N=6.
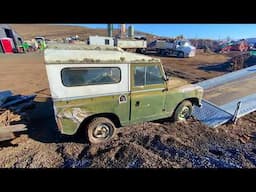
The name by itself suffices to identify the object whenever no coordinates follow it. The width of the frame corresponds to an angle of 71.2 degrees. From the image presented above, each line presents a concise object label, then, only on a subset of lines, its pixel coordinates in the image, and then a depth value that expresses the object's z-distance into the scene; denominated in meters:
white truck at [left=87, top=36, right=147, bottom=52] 26.82
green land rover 3.64
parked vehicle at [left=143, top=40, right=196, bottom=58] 24.83
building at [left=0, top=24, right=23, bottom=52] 26.23
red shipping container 25.19
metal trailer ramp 5.47
